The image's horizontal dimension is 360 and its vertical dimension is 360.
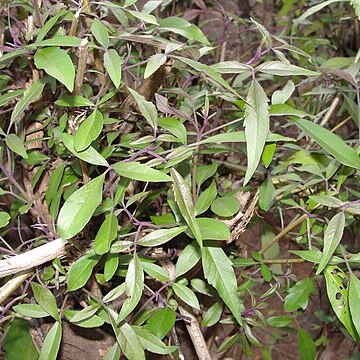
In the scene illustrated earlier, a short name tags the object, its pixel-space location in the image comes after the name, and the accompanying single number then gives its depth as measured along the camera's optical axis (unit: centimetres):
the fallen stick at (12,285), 52
